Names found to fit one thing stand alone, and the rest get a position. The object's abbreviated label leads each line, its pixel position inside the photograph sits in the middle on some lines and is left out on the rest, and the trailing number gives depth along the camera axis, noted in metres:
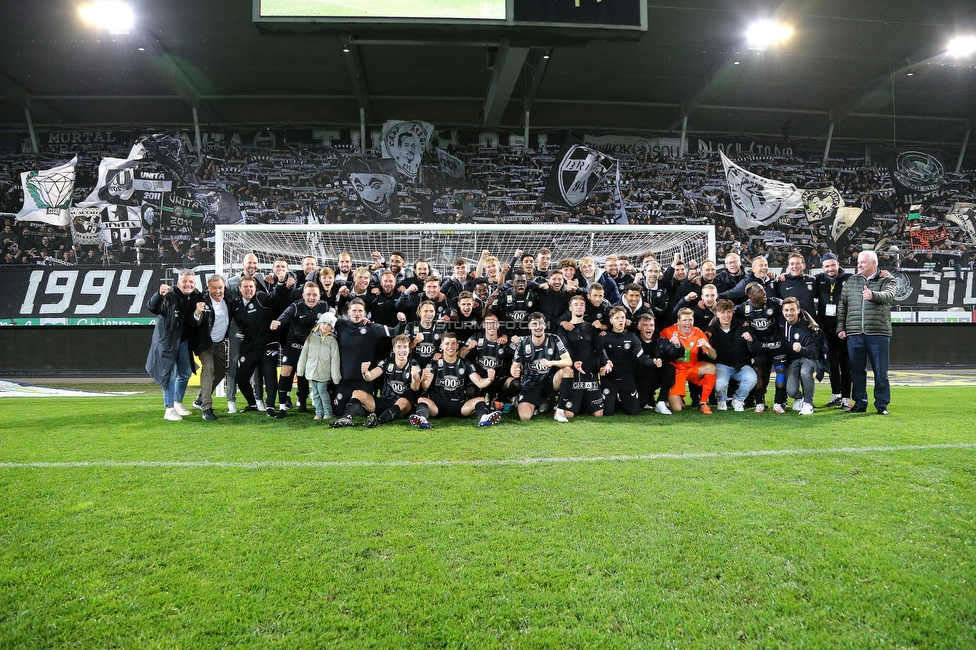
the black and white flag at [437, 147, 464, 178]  17.62
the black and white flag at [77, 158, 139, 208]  16.03
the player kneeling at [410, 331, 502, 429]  6.26
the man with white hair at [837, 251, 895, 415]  6.41
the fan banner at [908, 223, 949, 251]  17.73
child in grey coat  6.55
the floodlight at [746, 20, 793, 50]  12.76
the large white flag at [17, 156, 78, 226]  15.82
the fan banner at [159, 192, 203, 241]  15.99
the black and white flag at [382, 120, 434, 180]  17.45
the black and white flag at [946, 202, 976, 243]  18.00
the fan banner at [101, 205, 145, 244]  15.75
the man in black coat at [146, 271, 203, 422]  6.47
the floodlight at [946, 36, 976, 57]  13.45
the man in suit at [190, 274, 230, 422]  6.68
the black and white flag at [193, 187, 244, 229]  16.27
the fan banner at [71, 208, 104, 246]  15.70
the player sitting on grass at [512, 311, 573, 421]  6.35
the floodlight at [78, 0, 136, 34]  12.15
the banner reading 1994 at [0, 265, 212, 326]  14.53
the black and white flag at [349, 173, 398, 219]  17.02
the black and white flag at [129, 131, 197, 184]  16.61
